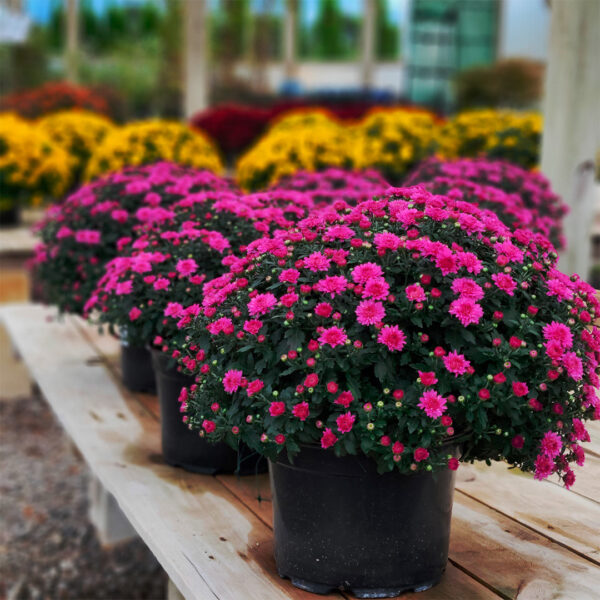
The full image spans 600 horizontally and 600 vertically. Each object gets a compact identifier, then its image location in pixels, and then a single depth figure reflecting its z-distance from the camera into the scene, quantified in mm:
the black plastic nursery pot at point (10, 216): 5664
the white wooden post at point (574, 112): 3359
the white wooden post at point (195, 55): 7855
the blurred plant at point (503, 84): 19562
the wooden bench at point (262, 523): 1586
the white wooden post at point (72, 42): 15031
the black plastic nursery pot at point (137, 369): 2674
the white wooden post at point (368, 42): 16398
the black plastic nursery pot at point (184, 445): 2078
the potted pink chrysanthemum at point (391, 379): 1430
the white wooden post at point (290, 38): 19925
